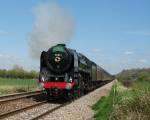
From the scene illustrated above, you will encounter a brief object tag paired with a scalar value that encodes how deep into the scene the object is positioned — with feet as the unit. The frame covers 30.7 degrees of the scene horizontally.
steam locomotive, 55.75
